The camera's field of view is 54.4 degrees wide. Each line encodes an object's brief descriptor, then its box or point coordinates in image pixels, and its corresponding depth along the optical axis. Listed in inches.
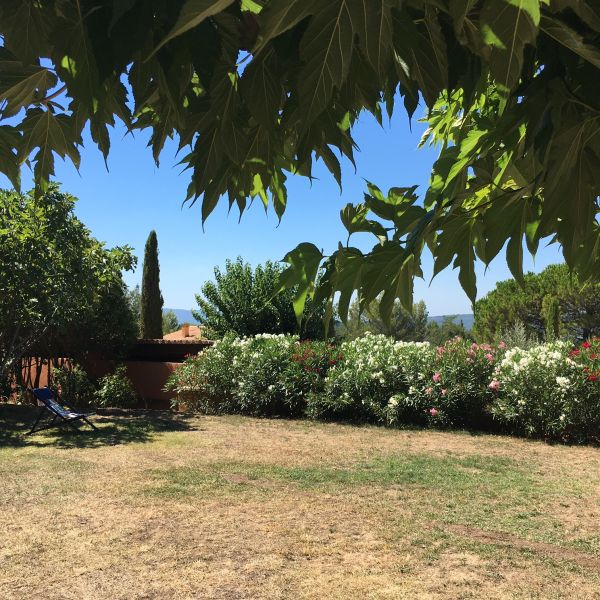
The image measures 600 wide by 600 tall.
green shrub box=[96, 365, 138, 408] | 529.3
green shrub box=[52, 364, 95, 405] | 532.4
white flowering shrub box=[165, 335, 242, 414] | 477.7
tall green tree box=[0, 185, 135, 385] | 409.1
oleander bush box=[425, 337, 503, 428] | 389.7
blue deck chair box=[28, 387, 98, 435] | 372.5
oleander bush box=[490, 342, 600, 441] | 343.9
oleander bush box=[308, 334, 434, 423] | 404.8
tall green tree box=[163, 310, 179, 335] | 1877.1
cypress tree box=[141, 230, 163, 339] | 820.0
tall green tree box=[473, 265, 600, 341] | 1213.1
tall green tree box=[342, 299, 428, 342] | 1444.1
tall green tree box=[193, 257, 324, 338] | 618.2
